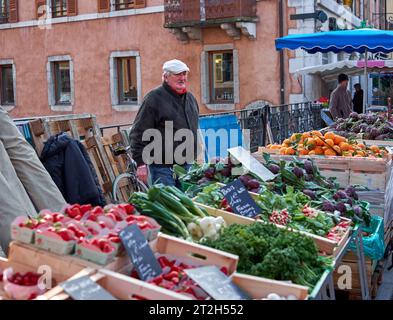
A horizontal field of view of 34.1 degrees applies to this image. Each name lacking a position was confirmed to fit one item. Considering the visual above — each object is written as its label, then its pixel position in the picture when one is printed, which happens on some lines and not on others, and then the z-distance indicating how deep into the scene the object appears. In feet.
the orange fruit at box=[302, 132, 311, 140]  20.88
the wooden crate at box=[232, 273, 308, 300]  8.01
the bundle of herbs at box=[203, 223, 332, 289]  9.26
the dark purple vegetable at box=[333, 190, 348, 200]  15.28
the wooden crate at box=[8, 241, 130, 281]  7.96
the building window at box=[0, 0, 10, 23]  77.36
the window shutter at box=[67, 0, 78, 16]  70.59
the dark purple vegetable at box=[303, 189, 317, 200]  15.17
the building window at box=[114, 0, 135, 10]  67.56
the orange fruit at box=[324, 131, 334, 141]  20.12
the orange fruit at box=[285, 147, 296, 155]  19.49
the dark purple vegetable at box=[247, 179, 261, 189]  14.69
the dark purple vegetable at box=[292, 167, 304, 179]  16.12
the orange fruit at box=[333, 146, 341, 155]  19.27
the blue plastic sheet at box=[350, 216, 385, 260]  14.30
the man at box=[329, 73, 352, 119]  39.93
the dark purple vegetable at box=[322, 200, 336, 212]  14.23
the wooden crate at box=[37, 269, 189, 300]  7.19
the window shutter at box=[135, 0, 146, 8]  65.99
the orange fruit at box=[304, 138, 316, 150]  19.70
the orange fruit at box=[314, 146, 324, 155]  19.43
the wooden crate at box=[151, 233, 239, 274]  8.55
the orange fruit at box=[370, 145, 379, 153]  19.58
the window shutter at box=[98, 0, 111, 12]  68.28
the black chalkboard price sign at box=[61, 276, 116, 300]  7.05
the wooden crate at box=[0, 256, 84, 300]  8.02
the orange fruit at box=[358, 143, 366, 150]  20.24
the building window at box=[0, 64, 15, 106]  78.33
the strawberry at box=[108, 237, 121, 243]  8.20
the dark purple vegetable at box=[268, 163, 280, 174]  16.37
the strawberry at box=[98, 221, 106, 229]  8.61
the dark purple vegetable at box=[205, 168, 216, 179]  15.99
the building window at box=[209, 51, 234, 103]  62.63
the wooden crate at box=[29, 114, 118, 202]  19.03
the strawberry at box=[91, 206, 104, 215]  9.15
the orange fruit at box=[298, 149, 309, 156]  19.54
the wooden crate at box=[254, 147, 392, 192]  17.62
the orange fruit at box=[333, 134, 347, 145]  19.99
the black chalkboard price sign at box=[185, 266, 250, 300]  7.70
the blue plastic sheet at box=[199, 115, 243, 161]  27.12
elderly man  17.46
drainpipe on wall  58.65
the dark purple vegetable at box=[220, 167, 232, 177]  16.05
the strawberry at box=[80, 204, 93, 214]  9.30
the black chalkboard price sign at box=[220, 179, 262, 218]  11.84
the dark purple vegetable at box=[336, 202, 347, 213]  14.39
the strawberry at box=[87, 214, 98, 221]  8.89
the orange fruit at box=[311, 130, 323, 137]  20.36
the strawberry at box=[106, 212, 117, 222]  8.93
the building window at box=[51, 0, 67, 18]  72.33
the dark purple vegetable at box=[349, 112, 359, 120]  28.65
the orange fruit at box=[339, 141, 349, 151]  19.48
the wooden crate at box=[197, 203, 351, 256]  11.11
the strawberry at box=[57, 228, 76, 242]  8.08
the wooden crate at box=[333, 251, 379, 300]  13.97
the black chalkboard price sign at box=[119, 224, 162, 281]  8.05
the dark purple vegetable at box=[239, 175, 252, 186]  14.75
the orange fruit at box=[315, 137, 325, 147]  19.69
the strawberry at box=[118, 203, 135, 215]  9.58
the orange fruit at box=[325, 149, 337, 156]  19.24
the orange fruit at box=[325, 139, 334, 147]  19.56
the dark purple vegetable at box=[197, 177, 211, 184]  15.64
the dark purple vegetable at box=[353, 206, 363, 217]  14.53
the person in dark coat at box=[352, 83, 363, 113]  53.42
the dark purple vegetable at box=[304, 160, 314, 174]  16.92
